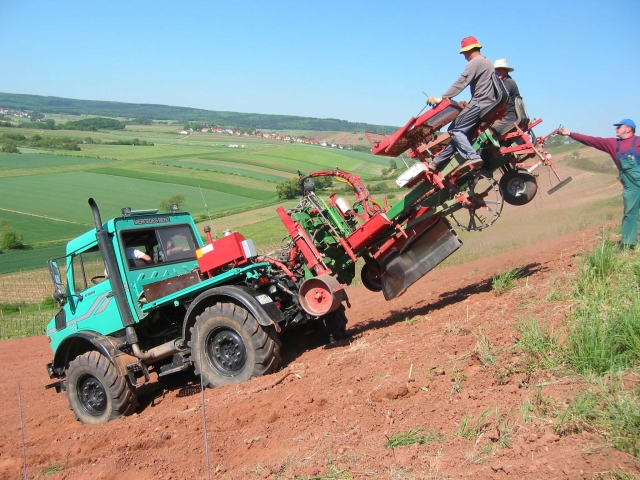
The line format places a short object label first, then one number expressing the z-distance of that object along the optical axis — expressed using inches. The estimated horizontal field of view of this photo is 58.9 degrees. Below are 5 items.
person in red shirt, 307.7
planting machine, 287.9
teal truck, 281.9
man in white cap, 299.9
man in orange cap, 276.8
